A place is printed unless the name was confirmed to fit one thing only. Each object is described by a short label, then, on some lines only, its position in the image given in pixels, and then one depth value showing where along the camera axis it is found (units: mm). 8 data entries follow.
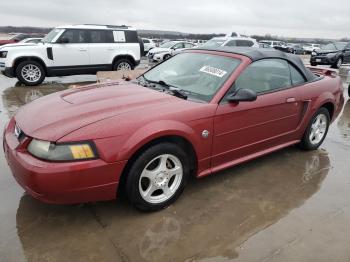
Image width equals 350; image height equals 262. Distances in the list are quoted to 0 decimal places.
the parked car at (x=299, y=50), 38531
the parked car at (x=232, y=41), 16575
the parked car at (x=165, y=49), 18744
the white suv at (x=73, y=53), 9781
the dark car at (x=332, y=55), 18719
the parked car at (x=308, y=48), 40509
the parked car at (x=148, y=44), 25681
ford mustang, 2633
